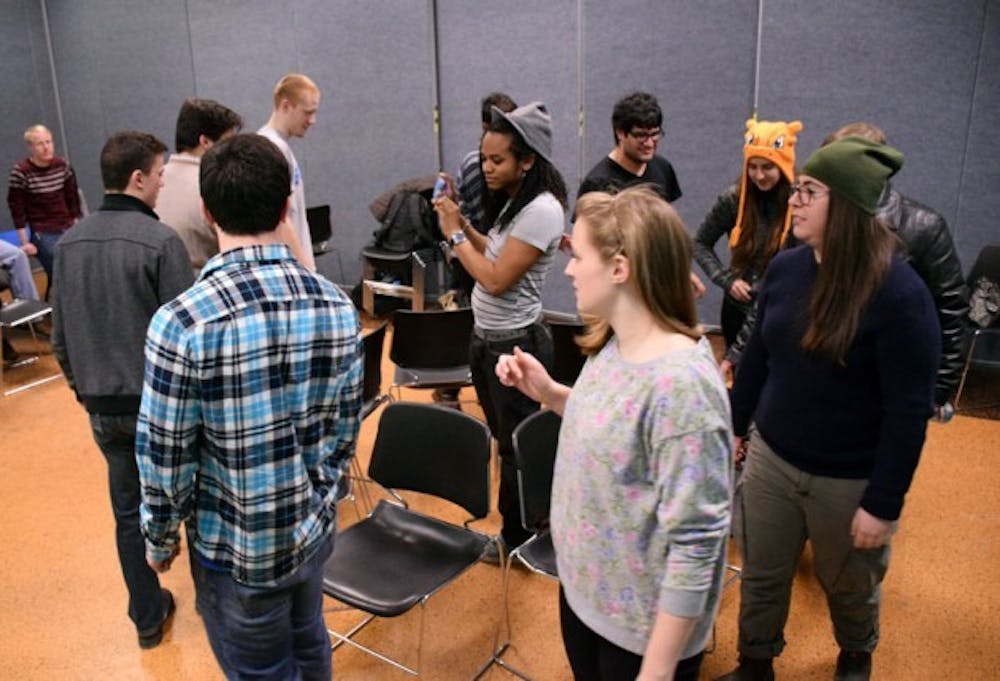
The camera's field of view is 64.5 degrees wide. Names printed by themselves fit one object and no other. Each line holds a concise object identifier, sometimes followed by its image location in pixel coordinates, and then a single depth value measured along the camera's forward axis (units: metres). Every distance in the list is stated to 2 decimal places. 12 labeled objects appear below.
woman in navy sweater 1.69
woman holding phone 2.40
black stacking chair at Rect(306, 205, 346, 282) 5.84
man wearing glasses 3.21
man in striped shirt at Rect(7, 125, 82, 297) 5.65
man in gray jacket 2.21
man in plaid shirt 1.43
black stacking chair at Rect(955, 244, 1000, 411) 3.92
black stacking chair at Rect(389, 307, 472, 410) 3.56
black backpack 5.46
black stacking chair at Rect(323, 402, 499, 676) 2.18
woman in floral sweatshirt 1.24
